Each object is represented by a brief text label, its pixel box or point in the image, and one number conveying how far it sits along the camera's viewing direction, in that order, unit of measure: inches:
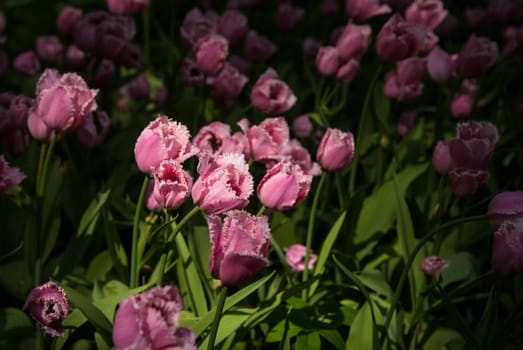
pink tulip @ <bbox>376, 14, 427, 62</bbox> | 77.4
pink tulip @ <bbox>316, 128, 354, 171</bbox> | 70.7
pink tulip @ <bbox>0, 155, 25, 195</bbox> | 68.3
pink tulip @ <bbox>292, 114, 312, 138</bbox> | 83.8
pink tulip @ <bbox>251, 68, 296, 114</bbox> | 76.2
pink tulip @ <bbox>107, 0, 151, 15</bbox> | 87.2
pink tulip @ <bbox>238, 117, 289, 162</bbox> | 69.7
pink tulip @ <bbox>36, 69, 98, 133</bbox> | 68.4
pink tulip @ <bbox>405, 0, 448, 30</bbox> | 84.0
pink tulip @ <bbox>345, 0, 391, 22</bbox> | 85.5
